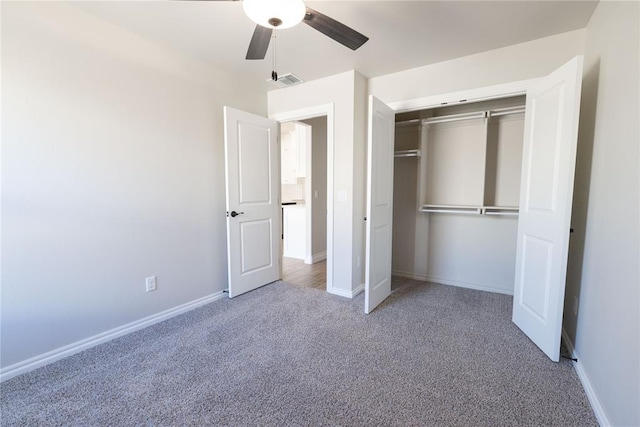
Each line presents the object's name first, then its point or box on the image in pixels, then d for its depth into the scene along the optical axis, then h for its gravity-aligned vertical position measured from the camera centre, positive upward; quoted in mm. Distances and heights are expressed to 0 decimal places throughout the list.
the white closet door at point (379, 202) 2553 -154
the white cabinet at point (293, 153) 4956 +640
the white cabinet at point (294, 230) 4754 -754
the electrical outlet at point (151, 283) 2457 -852
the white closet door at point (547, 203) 1813 -110
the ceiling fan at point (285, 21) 1355 +869
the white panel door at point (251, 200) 2936 -153
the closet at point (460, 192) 3174 -68
